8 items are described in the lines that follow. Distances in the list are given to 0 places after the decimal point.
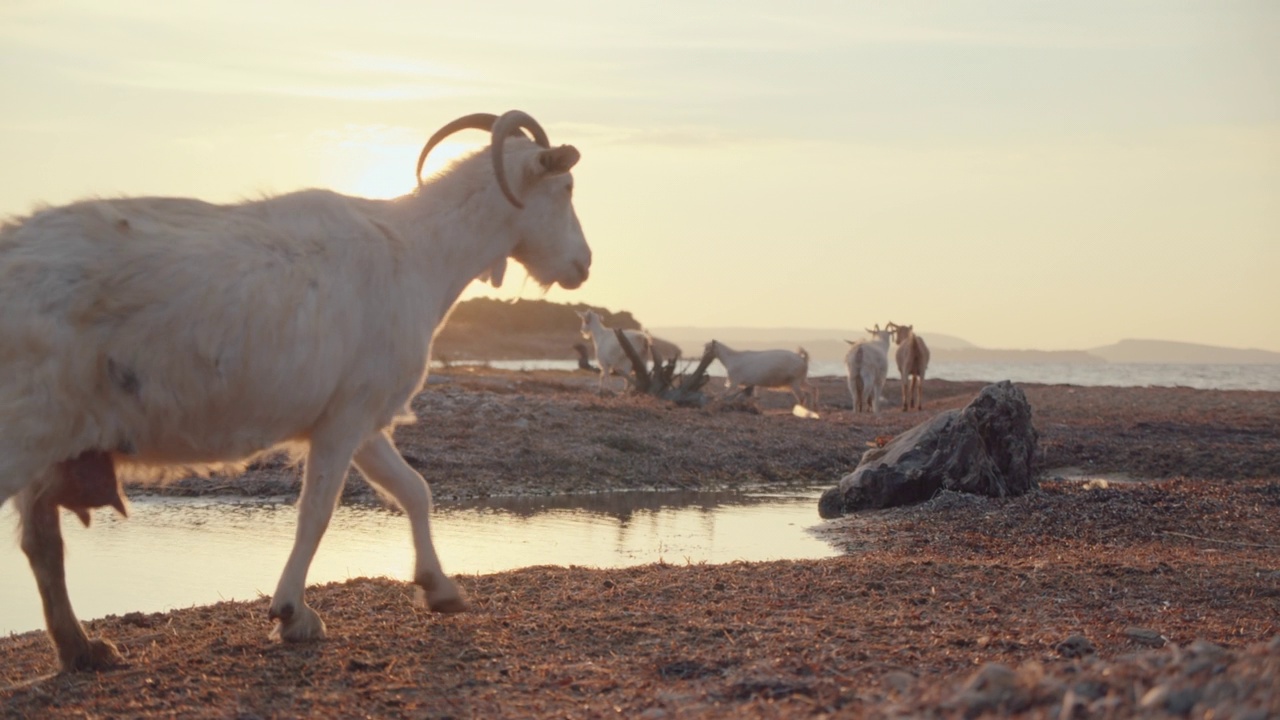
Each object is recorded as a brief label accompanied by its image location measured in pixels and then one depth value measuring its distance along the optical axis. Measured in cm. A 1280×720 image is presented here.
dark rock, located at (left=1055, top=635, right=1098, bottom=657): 505
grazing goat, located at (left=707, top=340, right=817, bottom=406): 3005
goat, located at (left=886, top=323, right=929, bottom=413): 2881
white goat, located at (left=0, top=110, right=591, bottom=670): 481
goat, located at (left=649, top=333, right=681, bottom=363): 2362
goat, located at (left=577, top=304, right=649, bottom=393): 2995
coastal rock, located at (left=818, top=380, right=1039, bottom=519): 1224
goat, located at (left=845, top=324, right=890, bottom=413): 2853
